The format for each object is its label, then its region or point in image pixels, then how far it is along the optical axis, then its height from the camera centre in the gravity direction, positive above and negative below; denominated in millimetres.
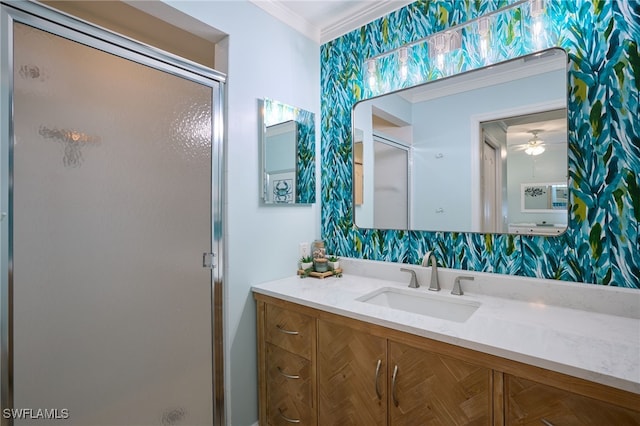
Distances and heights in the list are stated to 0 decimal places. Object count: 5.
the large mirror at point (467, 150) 1424 +349
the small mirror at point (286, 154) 1896 +396
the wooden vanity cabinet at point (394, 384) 920 -627
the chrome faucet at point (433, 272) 1685 -315
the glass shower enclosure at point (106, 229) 1112 -57
